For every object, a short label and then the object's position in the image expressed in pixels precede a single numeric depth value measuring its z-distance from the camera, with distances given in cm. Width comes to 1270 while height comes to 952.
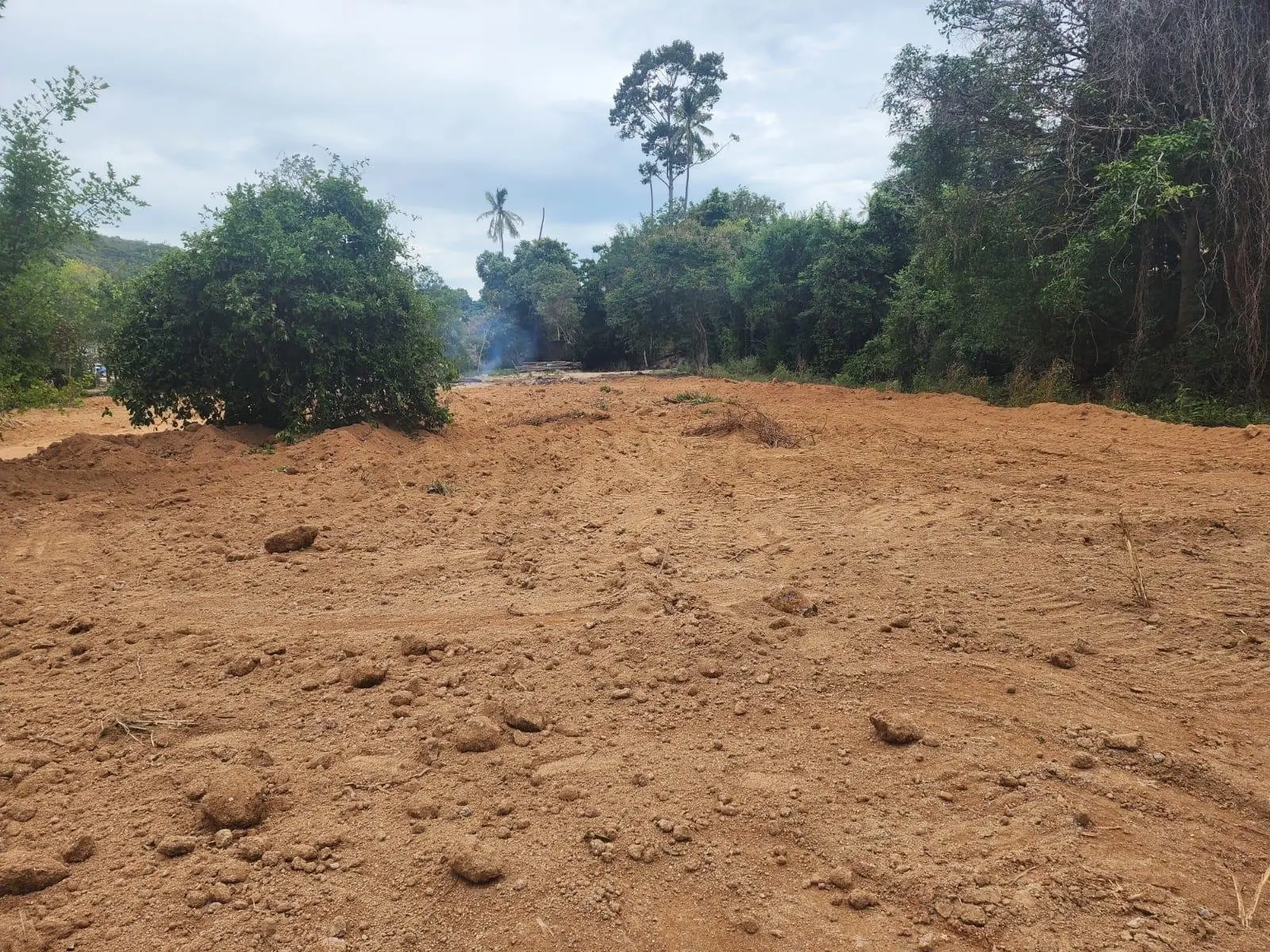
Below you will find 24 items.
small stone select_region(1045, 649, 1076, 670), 283
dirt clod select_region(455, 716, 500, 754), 243
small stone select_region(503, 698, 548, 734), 256
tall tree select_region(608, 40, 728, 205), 3544
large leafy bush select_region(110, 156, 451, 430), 748
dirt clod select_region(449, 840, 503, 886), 189
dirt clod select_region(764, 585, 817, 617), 336
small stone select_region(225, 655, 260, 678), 297
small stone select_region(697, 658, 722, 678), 288
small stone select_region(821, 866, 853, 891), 186
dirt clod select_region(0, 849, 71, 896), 186
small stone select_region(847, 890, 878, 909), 179
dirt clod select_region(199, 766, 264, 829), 209
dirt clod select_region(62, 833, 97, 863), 197
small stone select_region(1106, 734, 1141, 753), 230
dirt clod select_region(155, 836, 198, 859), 199
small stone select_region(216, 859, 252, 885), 189
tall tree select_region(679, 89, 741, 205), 3603
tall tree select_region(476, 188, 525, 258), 5078
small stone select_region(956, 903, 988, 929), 171
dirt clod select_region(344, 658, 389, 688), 286
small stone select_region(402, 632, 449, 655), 310
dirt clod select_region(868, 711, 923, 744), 240
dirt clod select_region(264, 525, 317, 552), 436
